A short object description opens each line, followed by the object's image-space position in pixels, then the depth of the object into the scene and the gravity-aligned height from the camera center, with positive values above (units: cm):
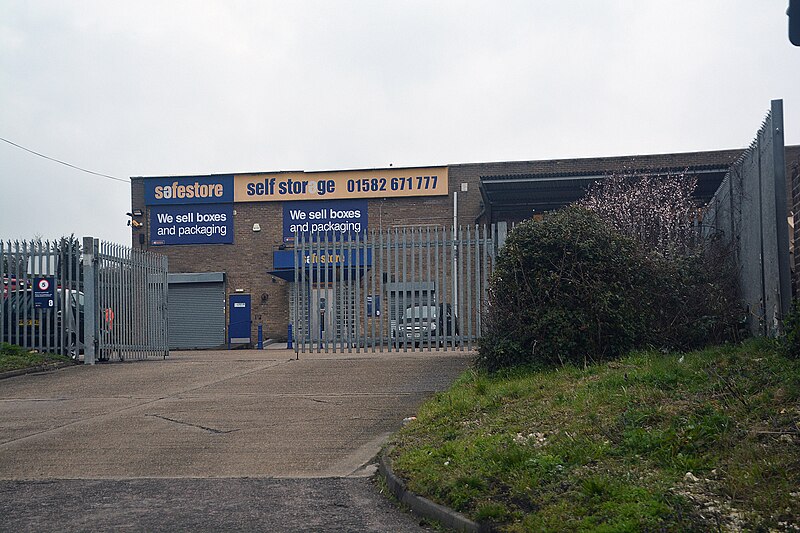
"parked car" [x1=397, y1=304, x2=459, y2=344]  1655 -56
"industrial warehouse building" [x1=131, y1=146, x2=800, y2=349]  3344 +321
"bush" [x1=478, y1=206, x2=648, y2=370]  1109 -2
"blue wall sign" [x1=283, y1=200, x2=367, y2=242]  3392 +324
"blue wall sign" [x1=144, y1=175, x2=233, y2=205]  3475 +443
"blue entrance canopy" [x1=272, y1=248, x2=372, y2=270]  1677 +77
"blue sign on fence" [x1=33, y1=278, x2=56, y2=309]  1722 +15
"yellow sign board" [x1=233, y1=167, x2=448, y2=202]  3388 +450
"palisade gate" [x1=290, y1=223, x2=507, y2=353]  1641 +9
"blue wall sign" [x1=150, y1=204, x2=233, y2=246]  3481 +304
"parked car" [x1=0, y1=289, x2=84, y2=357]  1733 -42
